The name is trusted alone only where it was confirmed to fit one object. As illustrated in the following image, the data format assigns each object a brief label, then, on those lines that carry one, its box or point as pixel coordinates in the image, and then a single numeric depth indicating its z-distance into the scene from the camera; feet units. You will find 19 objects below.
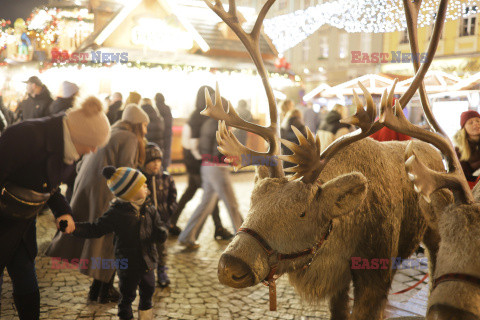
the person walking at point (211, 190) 18.80
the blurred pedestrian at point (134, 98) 22.65
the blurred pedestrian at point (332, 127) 20.31
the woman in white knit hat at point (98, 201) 13.07
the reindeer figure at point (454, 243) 5.59
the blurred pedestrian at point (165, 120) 26.34
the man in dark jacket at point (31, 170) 9.02
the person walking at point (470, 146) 13.92
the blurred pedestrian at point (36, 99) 21.12
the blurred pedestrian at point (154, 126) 24.35
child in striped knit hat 11.09
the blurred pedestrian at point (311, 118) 37.58
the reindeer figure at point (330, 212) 7.52
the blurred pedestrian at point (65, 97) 19.15
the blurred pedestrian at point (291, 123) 22.30
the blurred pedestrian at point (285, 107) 26.25
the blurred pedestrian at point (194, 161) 19.12
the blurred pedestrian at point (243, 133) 22.36
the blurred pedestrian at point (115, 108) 23.74
